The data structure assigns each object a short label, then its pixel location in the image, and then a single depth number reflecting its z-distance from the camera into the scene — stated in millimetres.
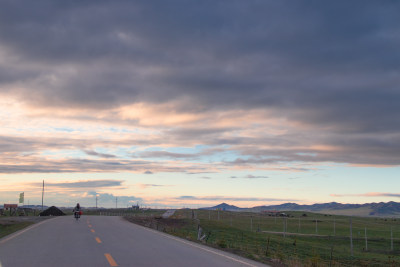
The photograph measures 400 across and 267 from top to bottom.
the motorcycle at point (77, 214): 46081
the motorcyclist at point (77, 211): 46281
